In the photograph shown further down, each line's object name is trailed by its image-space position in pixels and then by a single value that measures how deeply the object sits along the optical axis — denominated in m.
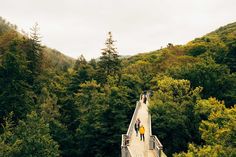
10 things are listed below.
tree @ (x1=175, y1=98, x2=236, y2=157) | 24.36
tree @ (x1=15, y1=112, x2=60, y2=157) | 36.59
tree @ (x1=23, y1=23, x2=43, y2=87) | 59.18
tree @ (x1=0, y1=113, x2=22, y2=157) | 35.59
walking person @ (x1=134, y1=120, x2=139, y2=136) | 33.17
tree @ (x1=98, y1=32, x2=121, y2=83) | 62.56
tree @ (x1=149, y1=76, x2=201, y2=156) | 37.34
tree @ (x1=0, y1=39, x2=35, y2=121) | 47.72
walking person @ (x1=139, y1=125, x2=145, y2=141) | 30.72
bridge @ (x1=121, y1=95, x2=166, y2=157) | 28.36
